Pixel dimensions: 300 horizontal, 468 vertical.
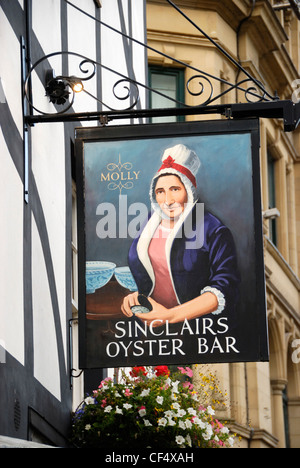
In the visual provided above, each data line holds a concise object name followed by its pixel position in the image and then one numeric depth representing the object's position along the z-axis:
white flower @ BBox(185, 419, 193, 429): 10.65
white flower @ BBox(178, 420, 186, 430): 10.62
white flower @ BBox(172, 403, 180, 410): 10.73
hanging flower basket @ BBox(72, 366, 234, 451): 10.53
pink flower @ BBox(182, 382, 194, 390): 11.46
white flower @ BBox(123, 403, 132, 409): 10.64
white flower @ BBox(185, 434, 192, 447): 10.63
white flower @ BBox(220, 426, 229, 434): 11.56
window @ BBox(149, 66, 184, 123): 26.39
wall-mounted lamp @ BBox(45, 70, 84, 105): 10.07
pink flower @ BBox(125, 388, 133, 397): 10.87
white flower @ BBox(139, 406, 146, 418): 10.56
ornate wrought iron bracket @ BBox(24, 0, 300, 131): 9.64
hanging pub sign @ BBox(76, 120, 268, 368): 9.29
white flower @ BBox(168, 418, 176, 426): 10.54
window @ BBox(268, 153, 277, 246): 31.80
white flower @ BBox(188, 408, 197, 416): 10.80
